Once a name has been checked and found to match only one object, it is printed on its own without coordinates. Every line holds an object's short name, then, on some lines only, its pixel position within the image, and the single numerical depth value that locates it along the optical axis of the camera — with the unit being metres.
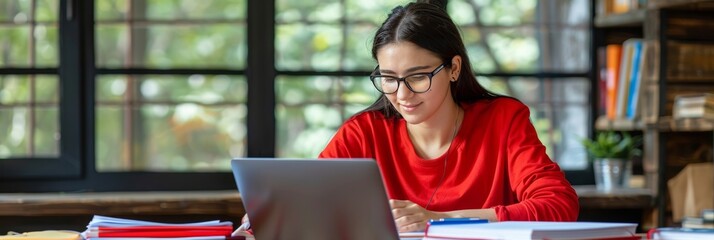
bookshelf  3.89
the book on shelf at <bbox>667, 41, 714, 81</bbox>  3.93
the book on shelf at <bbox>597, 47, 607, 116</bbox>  4.18
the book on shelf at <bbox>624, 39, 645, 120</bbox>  3.95
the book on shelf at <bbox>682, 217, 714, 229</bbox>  3.56
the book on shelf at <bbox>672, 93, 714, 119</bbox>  3.70
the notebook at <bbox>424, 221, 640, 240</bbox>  1.70
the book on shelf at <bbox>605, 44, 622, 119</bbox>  4.04
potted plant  4.06
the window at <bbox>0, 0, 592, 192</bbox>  3.81
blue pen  1.84
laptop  1.75
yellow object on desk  1.91
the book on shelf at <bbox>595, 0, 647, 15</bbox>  4.00
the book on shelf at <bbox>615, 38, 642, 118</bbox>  3.95
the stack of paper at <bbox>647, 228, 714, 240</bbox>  1.83
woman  2.37
